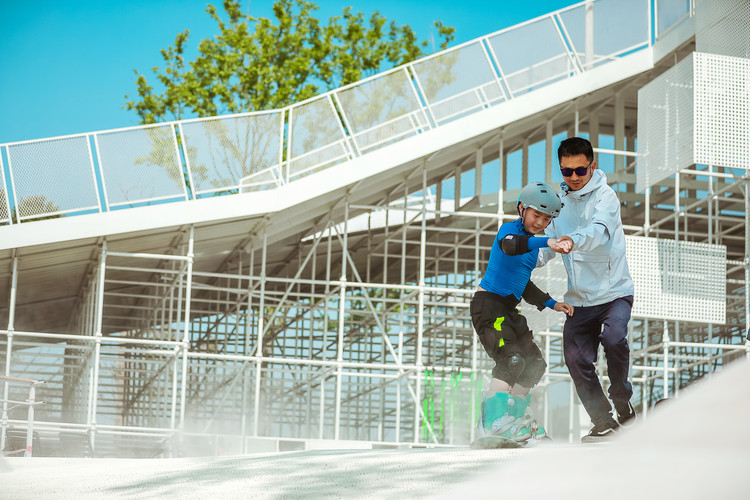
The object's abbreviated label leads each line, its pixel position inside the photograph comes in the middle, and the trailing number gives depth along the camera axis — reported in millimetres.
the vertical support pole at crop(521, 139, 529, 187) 20734
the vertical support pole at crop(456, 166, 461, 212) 21016
